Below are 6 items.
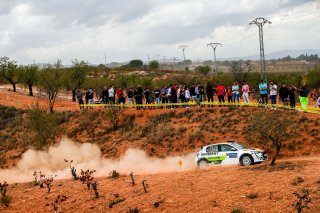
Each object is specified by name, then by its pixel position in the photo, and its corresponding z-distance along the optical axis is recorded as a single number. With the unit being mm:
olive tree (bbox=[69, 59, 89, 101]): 57781
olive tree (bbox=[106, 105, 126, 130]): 34062
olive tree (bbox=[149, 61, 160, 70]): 118688
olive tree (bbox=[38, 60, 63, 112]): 43375
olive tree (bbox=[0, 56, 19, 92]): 64188
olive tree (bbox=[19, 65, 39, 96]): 60406
